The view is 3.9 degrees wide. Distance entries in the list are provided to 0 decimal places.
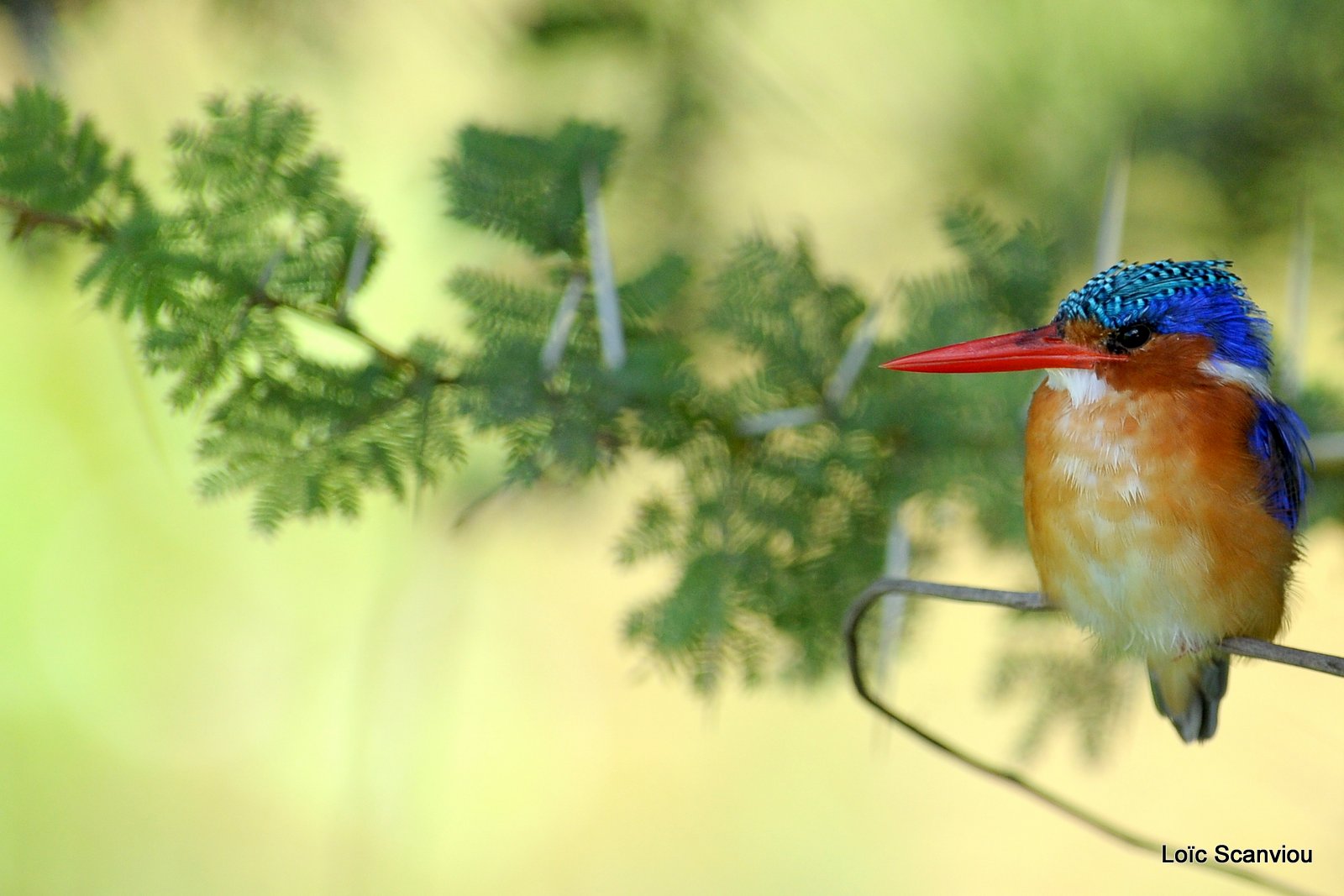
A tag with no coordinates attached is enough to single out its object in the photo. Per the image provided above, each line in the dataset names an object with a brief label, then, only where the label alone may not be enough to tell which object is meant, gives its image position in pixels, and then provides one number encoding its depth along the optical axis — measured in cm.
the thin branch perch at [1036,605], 341
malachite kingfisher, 343
